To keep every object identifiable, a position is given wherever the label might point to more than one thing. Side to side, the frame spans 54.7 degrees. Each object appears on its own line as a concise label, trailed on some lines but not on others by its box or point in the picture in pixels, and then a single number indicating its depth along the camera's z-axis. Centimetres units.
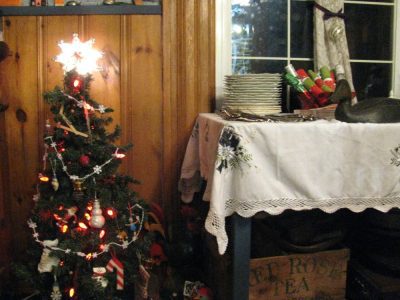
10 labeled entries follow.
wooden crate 144
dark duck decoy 133
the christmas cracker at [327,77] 166
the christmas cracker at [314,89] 160
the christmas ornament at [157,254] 177
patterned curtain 189
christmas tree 144
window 195
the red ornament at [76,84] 145
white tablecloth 120
